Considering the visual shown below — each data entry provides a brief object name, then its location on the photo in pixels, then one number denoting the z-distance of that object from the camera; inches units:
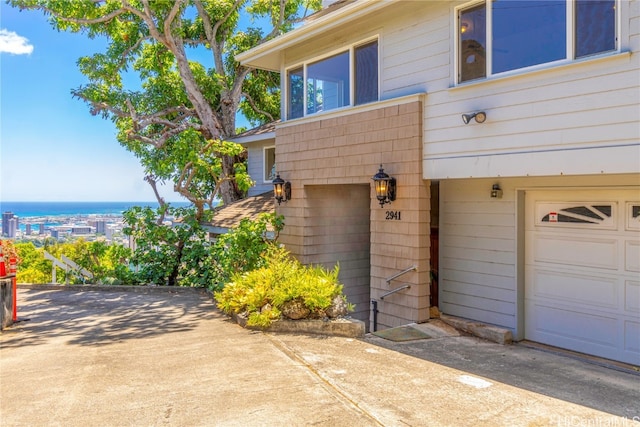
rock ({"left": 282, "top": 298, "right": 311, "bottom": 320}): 252.4
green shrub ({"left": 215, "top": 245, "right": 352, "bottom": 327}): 254.2
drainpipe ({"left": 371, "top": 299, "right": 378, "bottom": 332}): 317.1
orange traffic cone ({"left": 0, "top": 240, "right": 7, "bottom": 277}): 290.8
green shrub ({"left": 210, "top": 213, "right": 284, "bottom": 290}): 367.6
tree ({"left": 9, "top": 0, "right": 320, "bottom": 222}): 618.2
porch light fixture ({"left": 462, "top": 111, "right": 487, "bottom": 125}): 249.4
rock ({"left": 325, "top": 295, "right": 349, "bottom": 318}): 256.5
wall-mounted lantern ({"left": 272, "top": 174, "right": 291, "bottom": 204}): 387.5
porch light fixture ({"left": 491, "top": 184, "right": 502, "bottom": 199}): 283.3
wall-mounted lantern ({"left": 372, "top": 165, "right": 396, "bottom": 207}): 295.1
